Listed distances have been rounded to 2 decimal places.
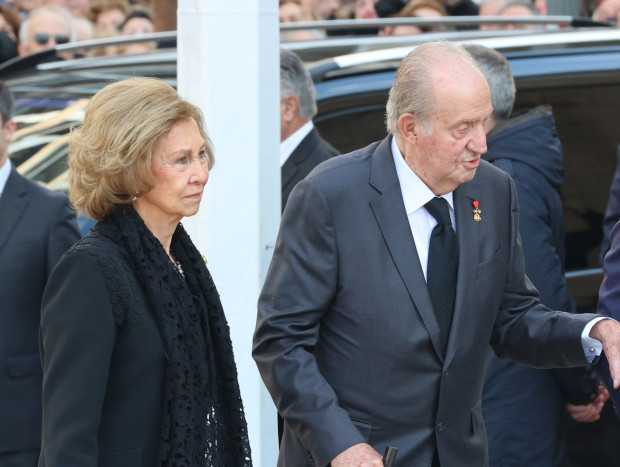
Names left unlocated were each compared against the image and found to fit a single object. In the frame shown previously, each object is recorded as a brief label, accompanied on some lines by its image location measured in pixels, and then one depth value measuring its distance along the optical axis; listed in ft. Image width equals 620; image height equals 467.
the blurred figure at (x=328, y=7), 83.30
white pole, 27.48
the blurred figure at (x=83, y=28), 71.15
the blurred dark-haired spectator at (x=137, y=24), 71.82
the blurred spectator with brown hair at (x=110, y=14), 75.77
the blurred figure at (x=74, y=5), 74.23
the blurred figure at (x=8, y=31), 60.70
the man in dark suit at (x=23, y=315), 29.04
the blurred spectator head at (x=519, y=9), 60.64
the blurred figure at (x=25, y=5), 73.36
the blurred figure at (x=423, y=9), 60.34
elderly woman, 19.57
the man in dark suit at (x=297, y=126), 33.55
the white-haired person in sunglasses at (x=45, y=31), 60.18
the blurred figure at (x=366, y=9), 74.23
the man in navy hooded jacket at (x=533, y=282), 30.12
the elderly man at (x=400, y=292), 22.20
